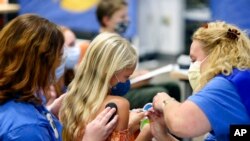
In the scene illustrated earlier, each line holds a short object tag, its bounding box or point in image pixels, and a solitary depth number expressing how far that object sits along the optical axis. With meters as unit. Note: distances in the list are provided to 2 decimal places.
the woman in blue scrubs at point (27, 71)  1.97
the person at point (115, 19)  4.14
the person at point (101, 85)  2.53
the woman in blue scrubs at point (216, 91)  2.13
